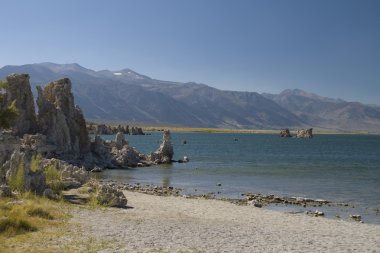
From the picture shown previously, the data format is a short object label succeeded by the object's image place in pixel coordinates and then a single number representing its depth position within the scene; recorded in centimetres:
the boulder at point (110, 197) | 2994
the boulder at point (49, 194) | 2896
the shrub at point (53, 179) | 3245
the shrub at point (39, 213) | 2278
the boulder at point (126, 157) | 7406
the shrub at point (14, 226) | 1919
